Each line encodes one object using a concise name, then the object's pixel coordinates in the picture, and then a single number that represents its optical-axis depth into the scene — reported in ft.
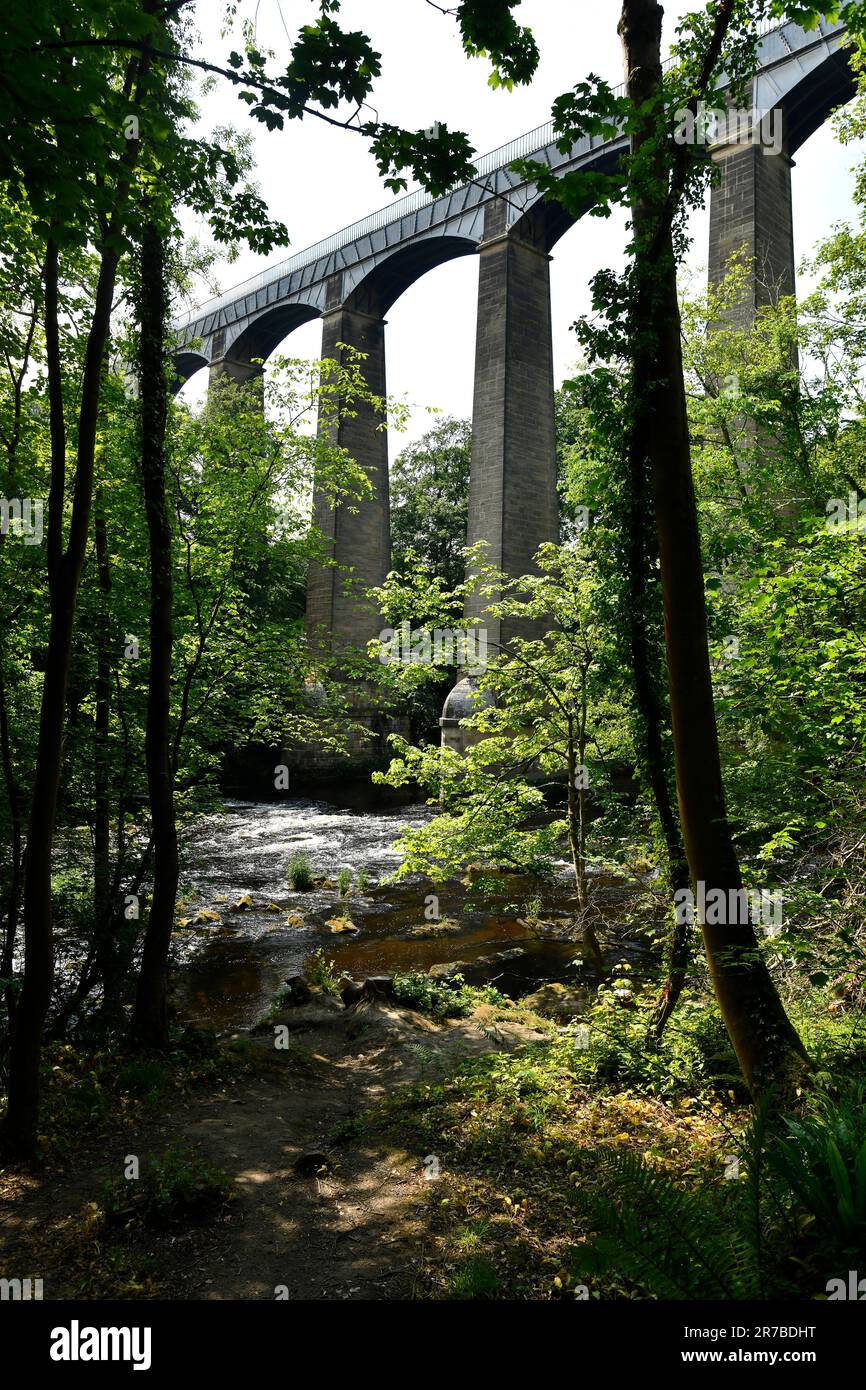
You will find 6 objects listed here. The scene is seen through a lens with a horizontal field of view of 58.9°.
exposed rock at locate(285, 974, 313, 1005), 31.12
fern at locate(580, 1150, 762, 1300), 8.27
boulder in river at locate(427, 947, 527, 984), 34.27
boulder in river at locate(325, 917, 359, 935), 41.52
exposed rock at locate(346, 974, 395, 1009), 29.25
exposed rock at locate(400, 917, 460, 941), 40.57
